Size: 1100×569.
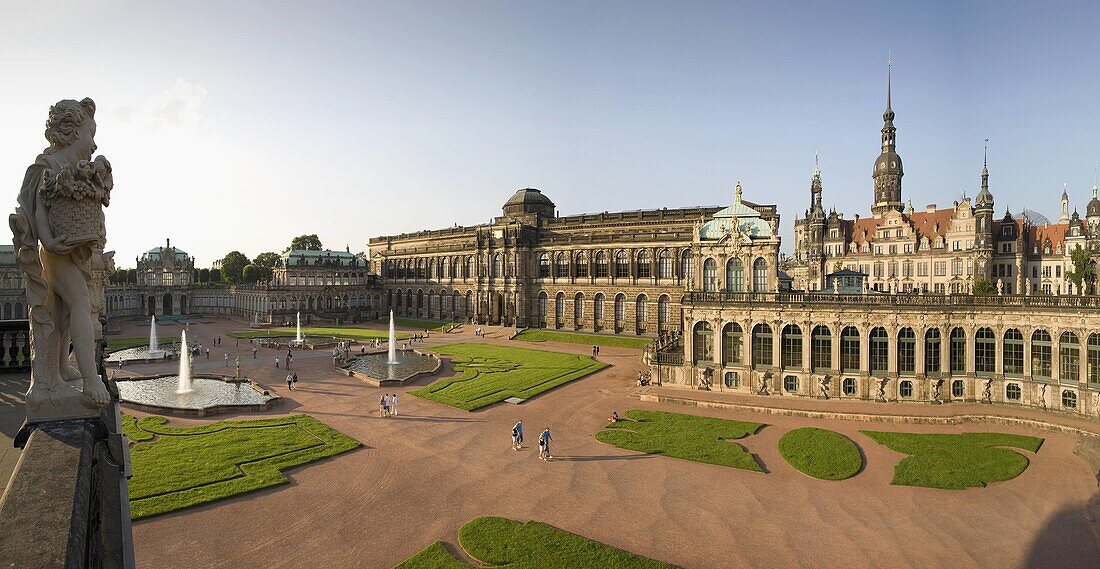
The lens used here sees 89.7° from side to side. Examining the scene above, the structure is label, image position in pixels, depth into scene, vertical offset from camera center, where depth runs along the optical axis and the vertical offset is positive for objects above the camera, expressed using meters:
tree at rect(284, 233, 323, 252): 144.25 +11.12
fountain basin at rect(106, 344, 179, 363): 55.59 -7.53
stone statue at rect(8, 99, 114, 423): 6.52 +0.37
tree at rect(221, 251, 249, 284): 136.88 +4.61
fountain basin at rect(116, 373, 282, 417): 36.16 -8.12
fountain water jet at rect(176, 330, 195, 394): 43.81 -7.29
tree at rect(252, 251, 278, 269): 144.12 +6.63
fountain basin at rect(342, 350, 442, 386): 46.50 -7.96
